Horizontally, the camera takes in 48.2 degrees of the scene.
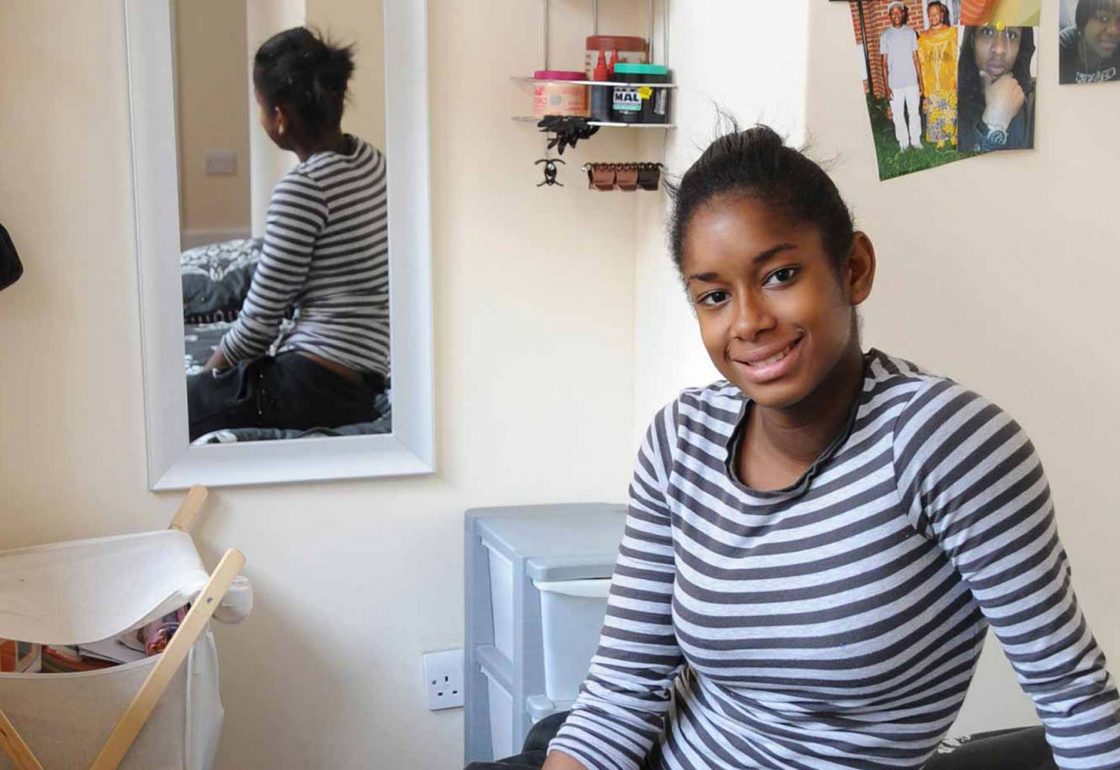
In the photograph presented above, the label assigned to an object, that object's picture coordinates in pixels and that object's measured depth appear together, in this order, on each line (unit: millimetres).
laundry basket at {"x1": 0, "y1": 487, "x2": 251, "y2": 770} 1715
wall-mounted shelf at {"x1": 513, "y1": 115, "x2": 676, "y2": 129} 1933
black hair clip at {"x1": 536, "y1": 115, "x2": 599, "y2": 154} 1924
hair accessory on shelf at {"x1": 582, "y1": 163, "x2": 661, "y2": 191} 2006
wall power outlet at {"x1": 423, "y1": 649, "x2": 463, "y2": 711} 2201
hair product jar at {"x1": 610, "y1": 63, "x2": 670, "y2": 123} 1939
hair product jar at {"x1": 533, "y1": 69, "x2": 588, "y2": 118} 1926
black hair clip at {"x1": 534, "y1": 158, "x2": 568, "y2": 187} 2057
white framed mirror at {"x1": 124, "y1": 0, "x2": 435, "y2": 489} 1913
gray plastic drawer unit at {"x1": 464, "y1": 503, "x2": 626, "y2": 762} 1805
